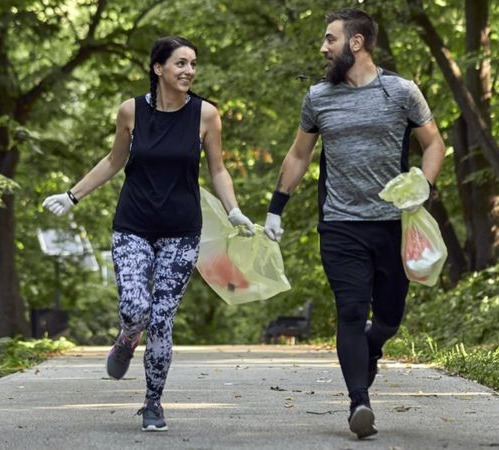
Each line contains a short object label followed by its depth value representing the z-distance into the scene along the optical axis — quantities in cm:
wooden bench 3095
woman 793
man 773
